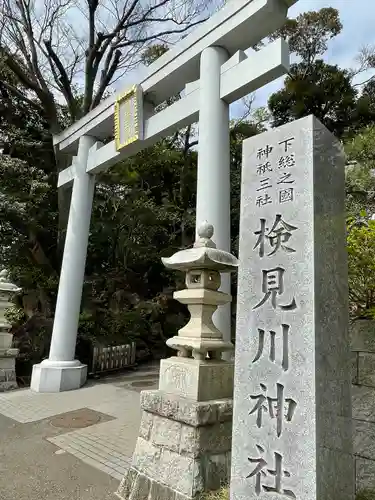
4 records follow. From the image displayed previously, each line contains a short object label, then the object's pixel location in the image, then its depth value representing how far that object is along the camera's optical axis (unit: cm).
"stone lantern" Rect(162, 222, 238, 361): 334
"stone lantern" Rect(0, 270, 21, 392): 748
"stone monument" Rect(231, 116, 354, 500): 219
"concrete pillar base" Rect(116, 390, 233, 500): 293
